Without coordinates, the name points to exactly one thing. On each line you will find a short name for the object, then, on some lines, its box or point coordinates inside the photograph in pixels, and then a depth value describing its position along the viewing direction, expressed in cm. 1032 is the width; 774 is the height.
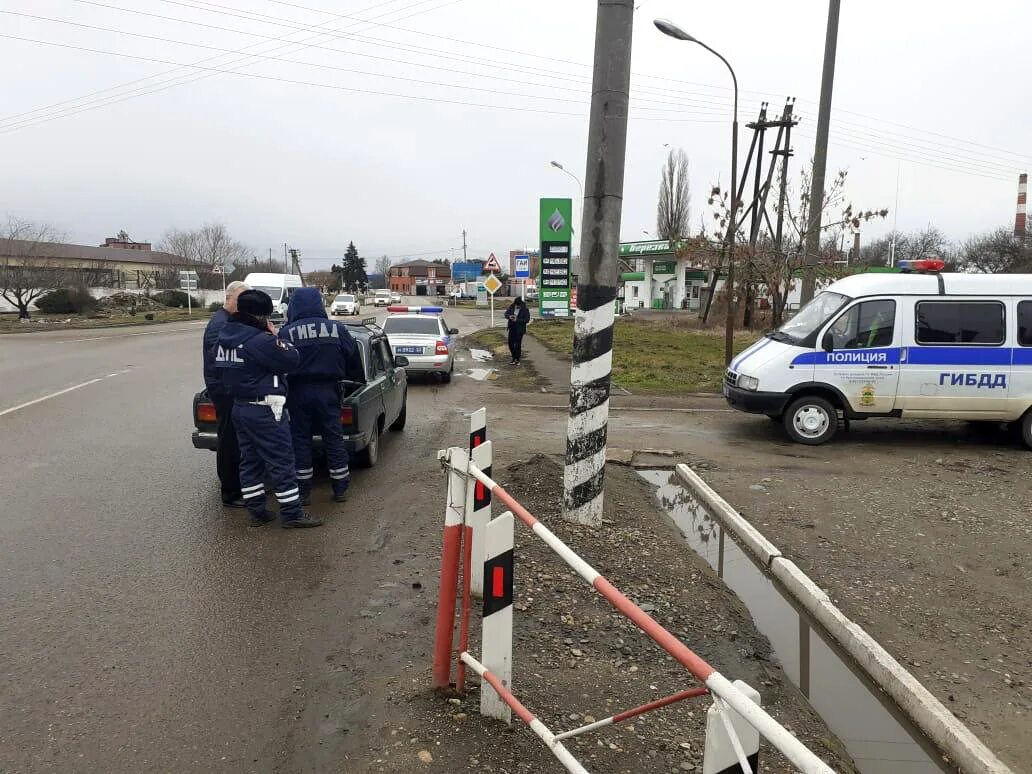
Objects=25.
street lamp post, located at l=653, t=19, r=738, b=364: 1363
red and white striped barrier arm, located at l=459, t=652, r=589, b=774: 224
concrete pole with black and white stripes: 514
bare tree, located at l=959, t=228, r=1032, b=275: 4144
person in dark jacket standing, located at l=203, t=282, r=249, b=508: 573
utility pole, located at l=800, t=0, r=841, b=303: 1300
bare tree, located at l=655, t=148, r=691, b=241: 5754
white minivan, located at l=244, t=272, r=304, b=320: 3212
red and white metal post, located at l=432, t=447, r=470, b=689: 312
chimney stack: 4740
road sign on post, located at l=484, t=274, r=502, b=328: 2954
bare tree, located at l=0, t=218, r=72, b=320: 3418
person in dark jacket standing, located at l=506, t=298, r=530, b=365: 1838
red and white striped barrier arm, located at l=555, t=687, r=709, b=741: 197
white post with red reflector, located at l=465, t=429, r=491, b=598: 312
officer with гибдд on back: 599
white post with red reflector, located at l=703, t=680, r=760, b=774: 165
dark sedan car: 662
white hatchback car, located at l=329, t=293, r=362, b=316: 4788
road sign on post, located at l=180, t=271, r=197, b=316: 4203
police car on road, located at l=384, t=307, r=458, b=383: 1487
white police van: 900
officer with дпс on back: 543
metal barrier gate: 166
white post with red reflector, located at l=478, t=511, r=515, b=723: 282
